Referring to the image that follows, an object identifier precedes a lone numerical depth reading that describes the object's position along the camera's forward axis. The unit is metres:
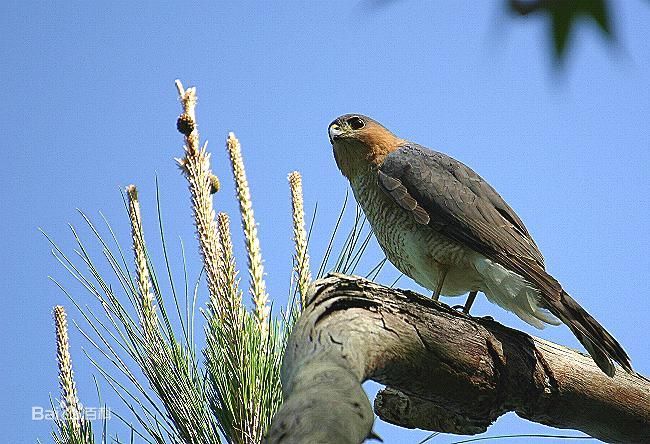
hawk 8.32
